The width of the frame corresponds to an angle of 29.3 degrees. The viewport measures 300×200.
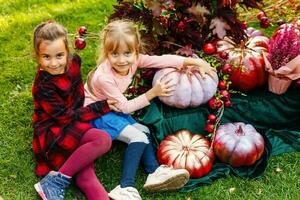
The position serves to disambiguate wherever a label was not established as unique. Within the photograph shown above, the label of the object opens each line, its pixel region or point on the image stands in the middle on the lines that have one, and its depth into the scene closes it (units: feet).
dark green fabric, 12.88
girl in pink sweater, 11.96
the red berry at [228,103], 13.23
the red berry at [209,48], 13.42
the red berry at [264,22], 14.50
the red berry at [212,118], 12.96
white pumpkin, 12.86
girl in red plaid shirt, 11.75
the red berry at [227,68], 13.26
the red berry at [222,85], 13.29
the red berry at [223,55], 13.50
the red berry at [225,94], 13.14
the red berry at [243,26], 13.33
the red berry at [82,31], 14.52
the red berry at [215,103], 13.07
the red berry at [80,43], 14.26
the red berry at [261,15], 14.74
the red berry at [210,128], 12.96
